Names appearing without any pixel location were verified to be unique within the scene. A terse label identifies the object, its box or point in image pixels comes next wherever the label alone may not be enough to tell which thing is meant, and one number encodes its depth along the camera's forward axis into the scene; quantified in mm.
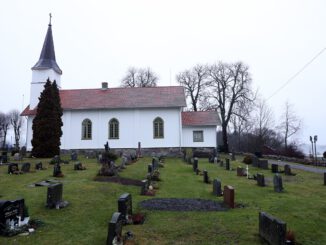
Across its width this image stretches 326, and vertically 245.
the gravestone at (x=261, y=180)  14812
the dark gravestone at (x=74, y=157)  25197
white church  32344
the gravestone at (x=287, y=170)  19141
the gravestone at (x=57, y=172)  15820
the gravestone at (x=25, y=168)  17444
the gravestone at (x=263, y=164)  21897
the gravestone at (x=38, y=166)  18875
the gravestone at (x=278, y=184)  13454
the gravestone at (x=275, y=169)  20047
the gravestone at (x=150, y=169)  16966
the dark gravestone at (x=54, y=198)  9828
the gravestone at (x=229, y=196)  10547
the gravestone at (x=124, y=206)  8547
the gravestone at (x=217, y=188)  12672
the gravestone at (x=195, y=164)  20253
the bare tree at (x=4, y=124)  75688
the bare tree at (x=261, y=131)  41722
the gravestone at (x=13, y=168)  17028
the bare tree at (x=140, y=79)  48812
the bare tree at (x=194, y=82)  45203
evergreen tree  27688
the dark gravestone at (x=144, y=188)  12558
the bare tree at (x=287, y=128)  50969
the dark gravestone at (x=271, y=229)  6578
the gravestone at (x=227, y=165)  21497
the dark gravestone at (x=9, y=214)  7652
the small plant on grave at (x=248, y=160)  22878
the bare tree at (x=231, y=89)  42125
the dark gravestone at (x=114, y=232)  6680
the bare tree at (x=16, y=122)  77069
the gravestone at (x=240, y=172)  18636
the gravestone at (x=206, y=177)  16000
